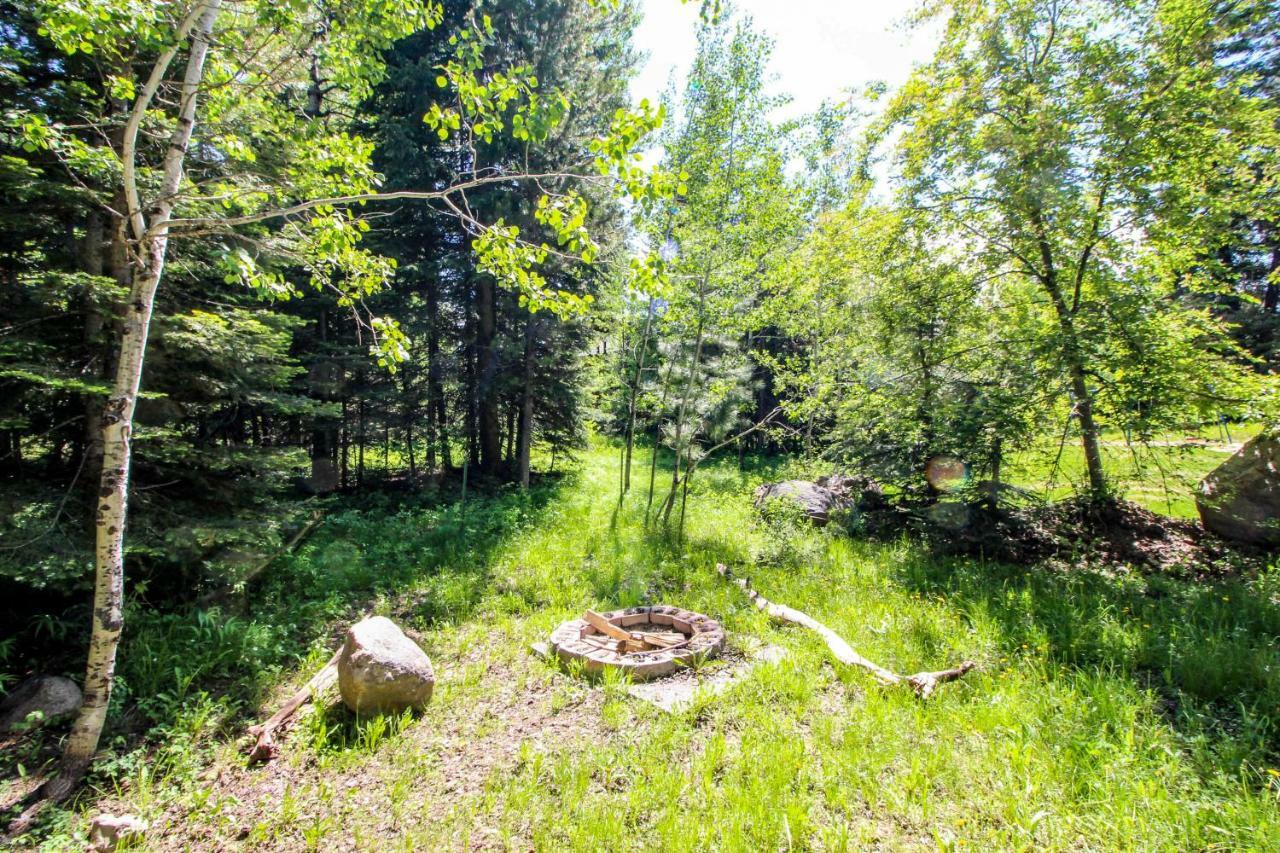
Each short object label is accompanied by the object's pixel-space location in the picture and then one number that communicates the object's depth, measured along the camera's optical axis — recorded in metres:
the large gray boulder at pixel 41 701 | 3.68
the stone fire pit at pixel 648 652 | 4.60
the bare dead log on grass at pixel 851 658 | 3.96
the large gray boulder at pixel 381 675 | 3.98
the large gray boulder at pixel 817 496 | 9.36
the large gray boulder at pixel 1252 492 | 6.74
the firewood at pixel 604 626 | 5.12
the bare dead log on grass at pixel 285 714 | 3.63
